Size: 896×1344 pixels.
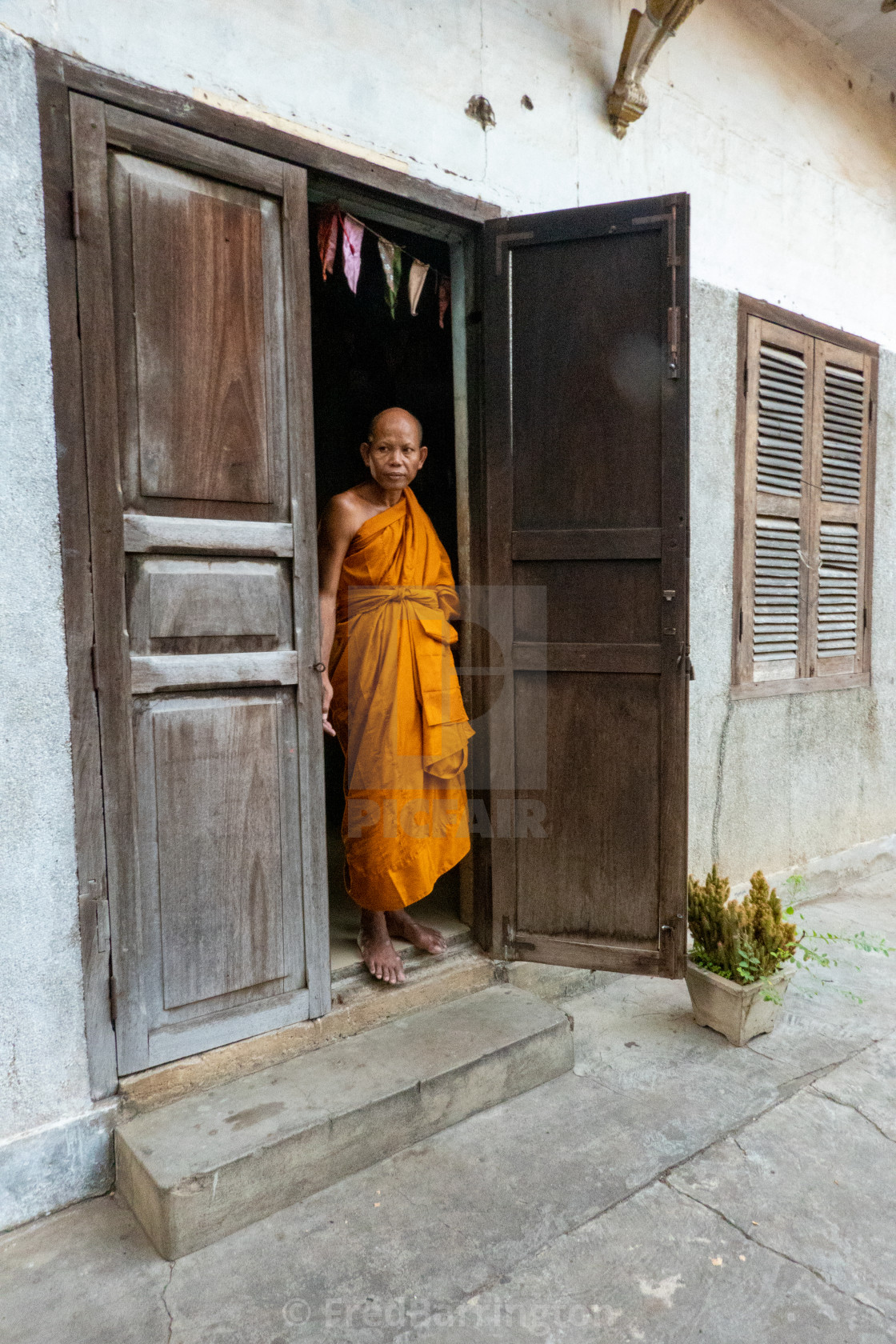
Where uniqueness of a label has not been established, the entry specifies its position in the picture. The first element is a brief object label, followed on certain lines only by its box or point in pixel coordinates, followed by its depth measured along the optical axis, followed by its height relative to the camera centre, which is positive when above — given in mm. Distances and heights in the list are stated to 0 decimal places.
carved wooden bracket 2980 +2020
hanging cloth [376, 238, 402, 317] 3078 +1223
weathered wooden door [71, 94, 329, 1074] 2184 +31
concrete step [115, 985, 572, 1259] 2016 -1446
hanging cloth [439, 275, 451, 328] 3338 +1196
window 3922 +401
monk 2975 -389
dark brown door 2816 +29
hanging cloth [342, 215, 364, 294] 2877 +1187
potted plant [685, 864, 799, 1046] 2932 -1367
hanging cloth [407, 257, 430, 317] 3232 +1211
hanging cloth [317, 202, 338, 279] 2857 +1236
